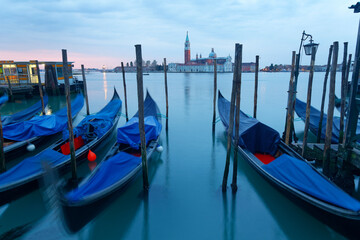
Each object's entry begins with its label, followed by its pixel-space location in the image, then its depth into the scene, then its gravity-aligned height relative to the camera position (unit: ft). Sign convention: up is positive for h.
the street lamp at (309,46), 16.31 +1.85
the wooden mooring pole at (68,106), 13.57 -1.84
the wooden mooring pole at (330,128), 13.46 -3.24
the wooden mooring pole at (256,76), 24.07 -0.30
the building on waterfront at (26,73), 56.95 +0.86
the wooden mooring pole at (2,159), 15.20 -5.41
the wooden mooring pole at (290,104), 18.47 -2.57
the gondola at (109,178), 9.78 -5.49
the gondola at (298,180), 9.79 -5.63
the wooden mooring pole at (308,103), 16.42 -2.20
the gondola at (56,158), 12.41 -5.43
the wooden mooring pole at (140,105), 13.15 -1.72
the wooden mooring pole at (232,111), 13.10 -2.22
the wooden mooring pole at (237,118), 13.05 -2.66
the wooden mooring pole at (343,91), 17.78 -1.46
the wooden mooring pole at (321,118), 22.14 -4.39
